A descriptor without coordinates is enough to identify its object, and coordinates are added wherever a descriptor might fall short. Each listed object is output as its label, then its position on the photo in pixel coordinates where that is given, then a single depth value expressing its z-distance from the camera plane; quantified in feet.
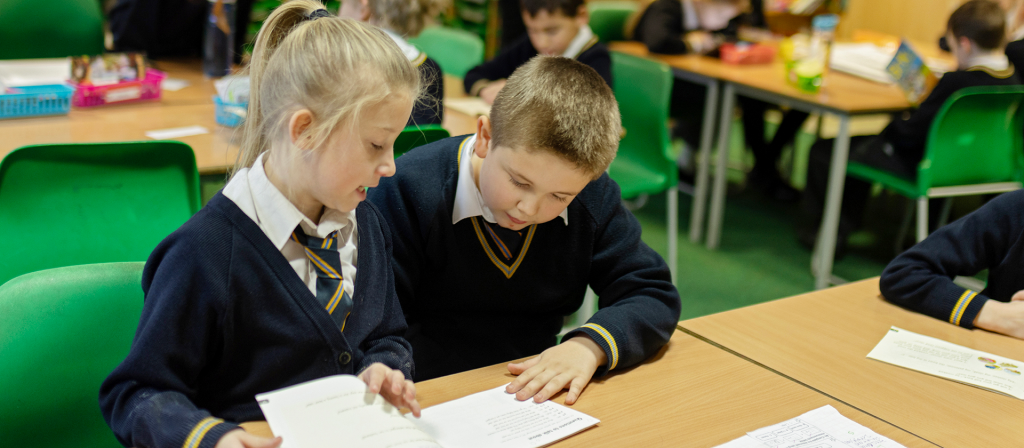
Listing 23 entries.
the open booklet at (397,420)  2.70
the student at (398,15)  7.54
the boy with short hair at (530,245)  3.81
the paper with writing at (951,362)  3.95
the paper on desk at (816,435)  3.27
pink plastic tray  7.38
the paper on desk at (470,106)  8.32
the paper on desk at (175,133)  6.72
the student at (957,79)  9.34
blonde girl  2.87
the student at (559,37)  9.16
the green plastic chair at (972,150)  8.89
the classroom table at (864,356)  3.57
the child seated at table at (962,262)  4.68
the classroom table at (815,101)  9.71
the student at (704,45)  12.37
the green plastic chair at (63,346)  3.40
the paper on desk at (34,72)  7.53
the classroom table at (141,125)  6.31
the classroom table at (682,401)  3.28
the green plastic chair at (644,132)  9.04
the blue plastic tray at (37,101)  6.82
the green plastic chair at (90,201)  5.07
